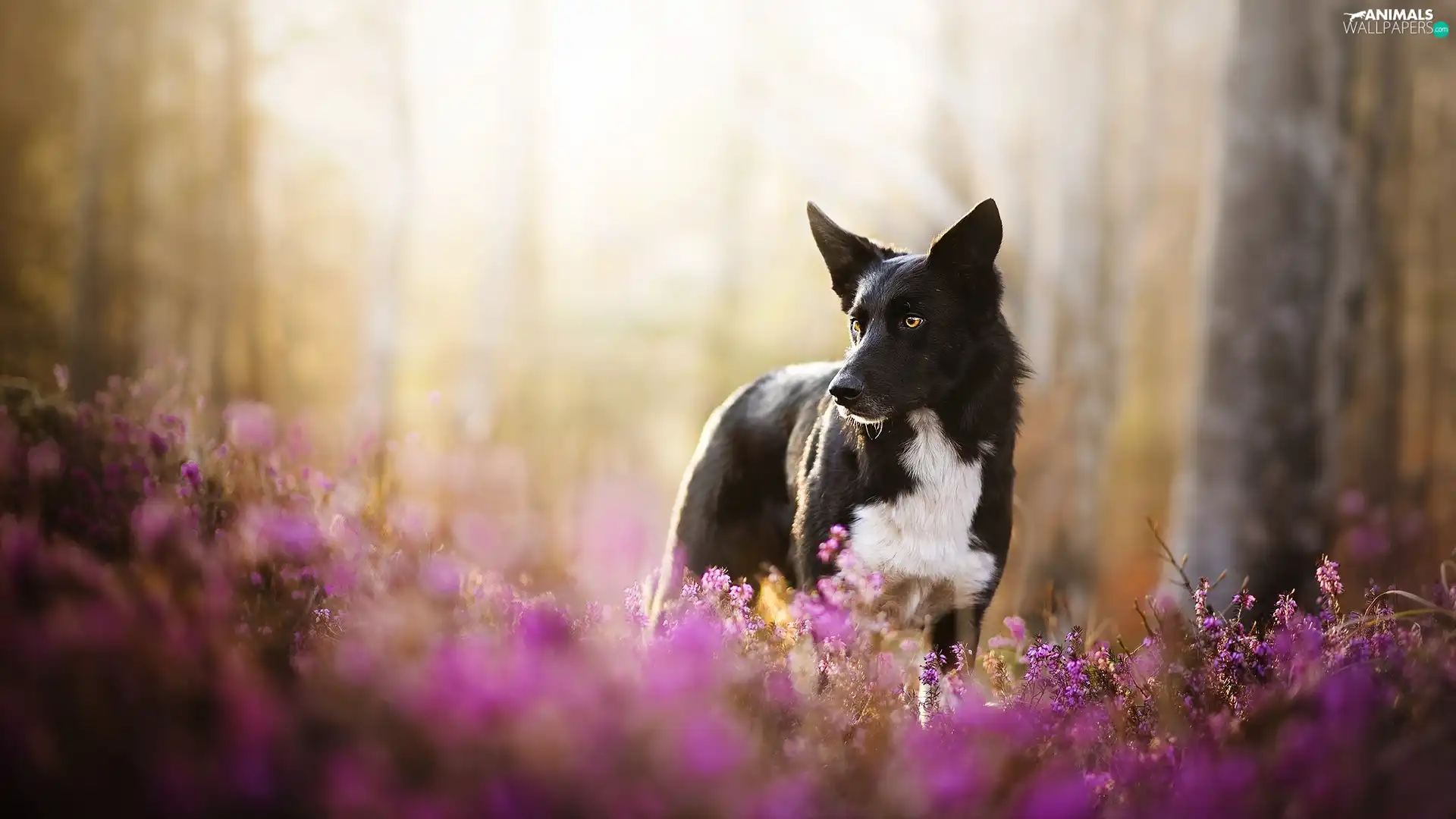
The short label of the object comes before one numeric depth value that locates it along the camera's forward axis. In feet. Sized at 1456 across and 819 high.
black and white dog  12.32
